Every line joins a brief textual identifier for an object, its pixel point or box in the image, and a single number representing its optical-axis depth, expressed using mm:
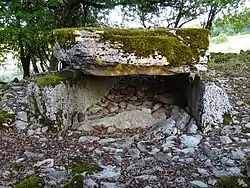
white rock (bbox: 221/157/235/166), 2421
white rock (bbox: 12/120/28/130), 3112
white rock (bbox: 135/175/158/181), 2261
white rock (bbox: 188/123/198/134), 2978
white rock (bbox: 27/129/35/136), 3021
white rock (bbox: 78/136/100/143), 2947
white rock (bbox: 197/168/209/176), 2323
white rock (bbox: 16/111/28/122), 3224
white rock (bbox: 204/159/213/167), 2433
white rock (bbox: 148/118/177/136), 2987
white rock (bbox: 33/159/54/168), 2476
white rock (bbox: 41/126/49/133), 3077
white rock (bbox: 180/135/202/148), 2776
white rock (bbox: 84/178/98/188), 2177
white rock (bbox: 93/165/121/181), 2301
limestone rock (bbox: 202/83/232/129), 2978
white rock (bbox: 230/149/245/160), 2485
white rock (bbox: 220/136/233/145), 2739
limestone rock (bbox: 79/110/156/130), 3251
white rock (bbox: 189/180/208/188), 2154
